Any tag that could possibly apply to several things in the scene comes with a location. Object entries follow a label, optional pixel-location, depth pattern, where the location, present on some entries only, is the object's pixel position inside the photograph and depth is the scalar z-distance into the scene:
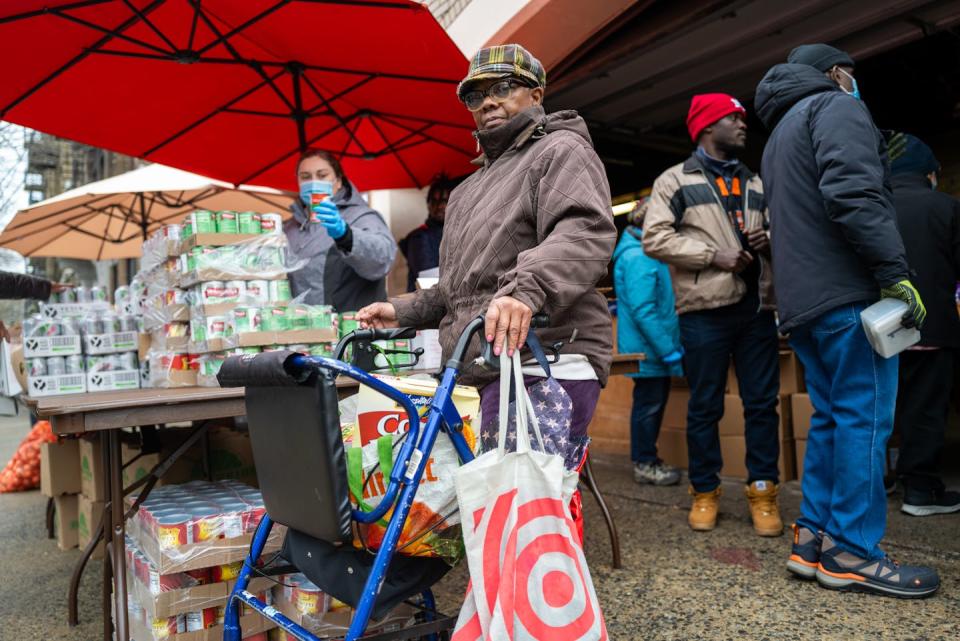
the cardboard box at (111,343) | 3.69
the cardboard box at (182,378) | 3.34
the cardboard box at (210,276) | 3.19
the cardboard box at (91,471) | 3.79
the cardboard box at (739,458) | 4.72
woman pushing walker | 1.95
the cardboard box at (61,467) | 4.18
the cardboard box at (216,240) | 3.25
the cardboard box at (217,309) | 3.16
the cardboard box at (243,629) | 2.43
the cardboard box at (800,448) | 4.70
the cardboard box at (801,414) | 4.66
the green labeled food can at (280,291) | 3.31
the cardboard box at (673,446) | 5.36
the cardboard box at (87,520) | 3.81
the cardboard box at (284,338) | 3.04
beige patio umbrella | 7.57
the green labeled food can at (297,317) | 3.15
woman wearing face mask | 3.66
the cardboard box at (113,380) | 3.66
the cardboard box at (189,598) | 2.37
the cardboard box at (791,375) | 4.77
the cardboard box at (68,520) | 4.26
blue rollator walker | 1.70
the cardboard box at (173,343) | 3.38
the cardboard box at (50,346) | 3.59
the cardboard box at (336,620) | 2.28
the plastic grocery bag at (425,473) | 1.83
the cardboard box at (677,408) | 5.36
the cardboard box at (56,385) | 3.52
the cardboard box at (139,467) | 3.99
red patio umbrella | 3.92
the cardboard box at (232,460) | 3.87
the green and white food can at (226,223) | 3.32
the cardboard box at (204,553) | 2.33
